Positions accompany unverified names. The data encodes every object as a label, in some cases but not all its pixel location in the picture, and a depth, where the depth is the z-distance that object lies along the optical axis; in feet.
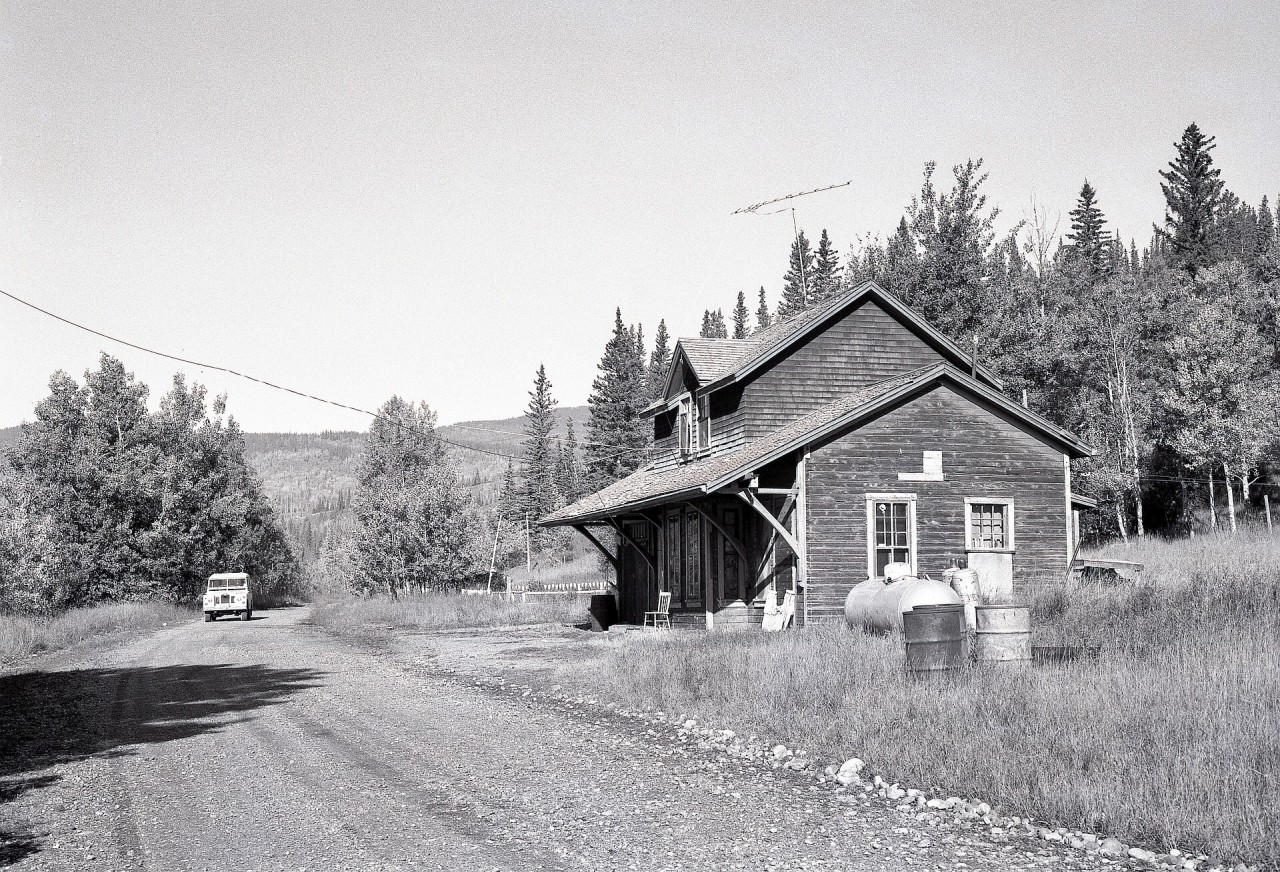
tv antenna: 113.29
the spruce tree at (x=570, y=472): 297.86
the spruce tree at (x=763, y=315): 370.32
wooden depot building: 70.95
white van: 166.40
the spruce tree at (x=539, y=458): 311.62
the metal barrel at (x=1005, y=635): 40.27
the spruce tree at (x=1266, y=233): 219.98
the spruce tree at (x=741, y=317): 374.41
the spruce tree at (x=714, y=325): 381.81
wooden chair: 85.81
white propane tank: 49.88
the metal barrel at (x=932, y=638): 40.04
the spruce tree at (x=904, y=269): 157.07
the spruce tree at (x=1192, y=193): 276.62
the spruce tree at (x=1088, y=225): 334.77
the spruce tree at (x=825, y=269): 276.82
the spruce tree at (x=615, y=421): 270.05
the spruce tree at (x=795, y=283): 279.92
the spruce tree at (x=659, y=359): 326.24
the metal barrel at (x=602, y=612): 99.30
